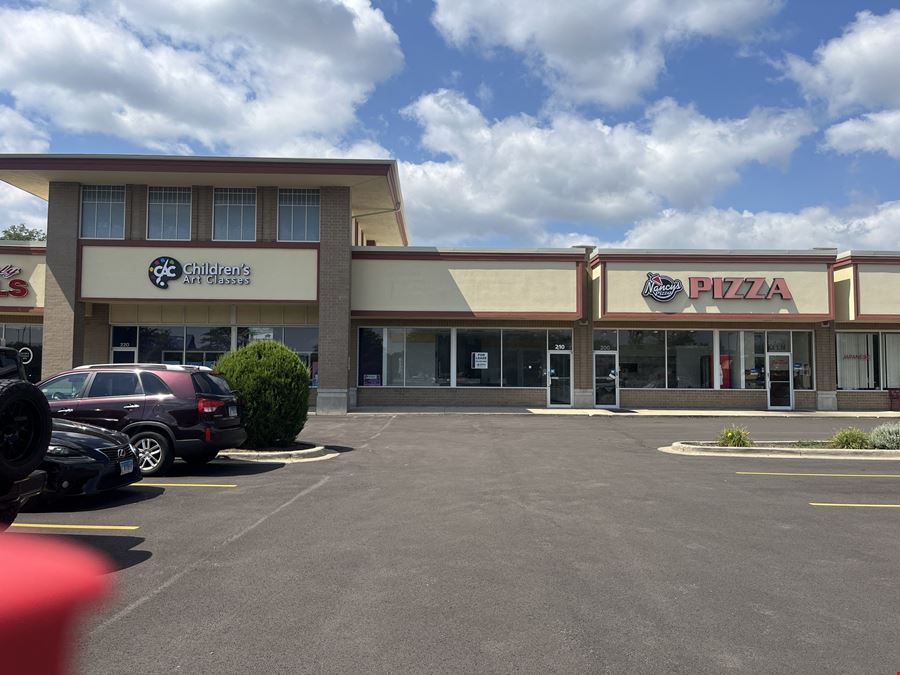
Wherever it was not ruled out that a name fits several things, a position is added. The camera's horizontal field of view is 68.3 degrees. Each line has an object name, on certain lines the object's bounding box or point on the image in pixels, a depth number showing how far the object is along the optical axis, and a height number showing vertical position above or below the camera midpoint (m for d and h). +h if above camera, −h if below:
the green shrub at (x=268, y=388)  13.47 -0.38
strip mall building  24.03 +2.56
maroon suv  10.78 -0.61
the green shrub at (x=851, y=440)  14.50 -1.54
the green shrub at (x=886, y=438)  14.34 -1.47
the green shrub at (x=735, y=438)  14.73 -1.52
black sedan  7.98 -1.13
